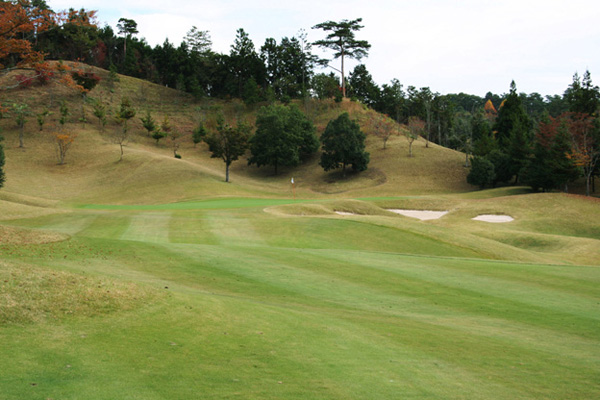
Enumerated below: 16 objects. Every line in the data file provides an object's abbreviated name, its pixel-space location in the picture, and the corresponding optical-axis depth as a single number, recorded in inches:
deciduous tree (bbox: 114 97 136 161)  3410.4
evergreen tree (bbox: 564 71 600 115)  2979.8
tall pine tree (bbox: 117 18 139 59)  4768.7
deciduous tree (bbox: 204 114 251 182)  2768.2
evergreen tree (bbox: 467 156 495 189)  2687.0
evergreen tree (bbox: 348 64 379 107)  4603.8
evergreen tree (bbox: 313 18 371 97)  3791.8
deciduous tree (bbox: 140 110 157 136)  3533.5
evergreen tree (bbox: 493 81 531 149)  3206.9
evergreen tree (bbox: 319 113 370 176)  3075.8
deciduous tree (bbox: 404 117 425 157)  3354.8
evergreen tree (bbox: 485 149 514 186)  2760.8
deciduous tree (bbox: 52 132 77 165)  2891.2
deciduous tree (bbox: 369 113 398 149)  3420.3
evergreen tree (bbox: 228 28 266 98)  4313.5
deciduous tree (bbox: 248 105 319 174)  3230.8
